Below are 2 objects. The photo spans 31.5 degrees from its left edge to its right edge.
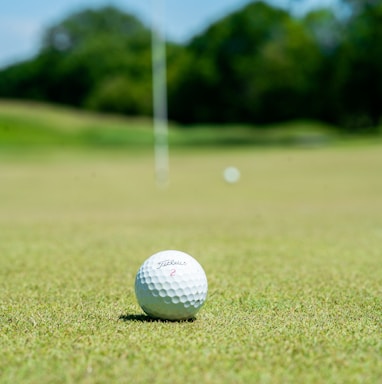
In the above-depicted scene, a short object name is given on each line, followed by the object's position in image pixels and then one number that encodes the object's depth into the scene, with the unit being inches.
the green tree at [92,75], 2940.5
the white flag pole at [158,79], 816.6
